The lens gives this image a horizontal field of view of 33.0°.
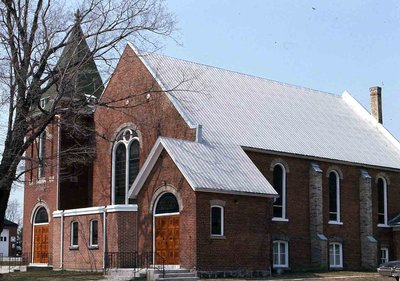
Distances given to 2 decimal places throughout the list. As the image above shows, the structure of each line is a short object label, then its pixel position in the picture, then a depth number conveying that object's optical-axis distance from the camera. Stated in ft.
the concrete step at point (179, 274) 91.91
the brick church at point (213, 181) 99.60
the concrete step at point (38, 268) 122.62
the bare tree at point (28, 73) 93.40
